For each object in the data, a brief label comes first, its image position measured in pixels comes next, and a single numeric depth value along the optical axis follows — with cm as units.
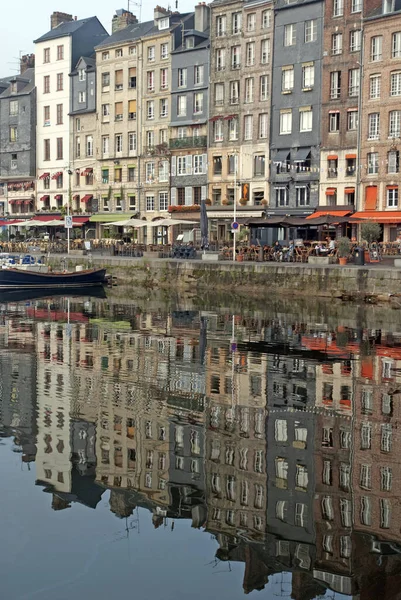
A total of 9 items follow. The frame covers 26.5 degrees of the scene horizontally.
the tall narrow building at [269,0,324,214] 5956
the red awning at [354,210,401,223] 5362
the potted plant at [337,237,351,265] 4552
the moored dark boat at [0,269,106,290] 4941
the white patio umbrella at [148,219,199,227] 6006
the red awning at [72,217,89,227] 7488
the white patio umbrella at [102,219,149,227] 6216
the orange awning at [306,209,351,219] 5658
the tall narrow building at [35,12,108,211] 7894
